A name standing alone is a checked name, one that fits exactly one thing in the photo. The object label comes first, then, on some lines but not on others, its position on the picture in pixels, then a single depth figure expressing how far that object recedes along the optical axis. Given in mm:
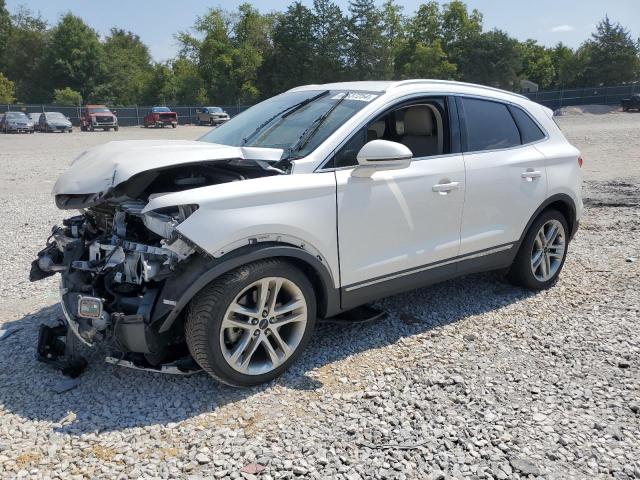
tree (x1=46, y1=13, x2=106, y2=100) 68188
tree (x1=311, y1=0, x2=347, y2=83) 68000
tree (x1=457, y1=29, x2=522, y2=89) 65000
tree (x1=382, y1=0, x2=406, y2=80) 69062
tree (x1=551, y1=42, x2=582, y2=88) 66875
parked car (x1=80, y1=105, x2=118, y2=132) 43875
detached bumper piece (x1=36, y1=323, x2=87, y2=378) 3566
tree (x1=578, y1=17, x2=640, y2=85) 63044
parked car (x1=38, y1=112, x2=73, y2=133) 42031
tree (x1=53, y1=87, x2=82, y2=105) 61594
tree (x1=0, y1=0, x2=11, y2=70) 74938
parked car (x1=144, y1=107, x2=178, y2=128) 48562
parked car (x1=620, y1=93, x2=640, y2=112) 47719
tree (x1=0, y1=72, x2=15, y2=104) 60625
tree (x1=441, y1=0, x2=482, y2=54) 69812
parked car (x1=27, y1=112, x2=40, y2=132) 43312
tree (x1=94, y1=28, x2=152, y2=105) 70062
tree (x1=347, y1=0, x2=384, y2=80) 68688
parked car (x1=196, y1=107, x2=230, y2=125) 50969
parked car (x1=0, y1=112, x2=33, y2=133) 39875
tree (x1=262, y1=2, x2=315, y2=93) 68688
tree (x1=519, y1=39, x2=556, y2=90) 77562
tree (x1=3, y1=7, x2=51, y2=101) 70312
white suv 3174
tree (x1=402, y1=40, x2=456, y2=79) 64562
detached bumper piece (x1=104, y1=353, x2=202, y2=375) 3305
